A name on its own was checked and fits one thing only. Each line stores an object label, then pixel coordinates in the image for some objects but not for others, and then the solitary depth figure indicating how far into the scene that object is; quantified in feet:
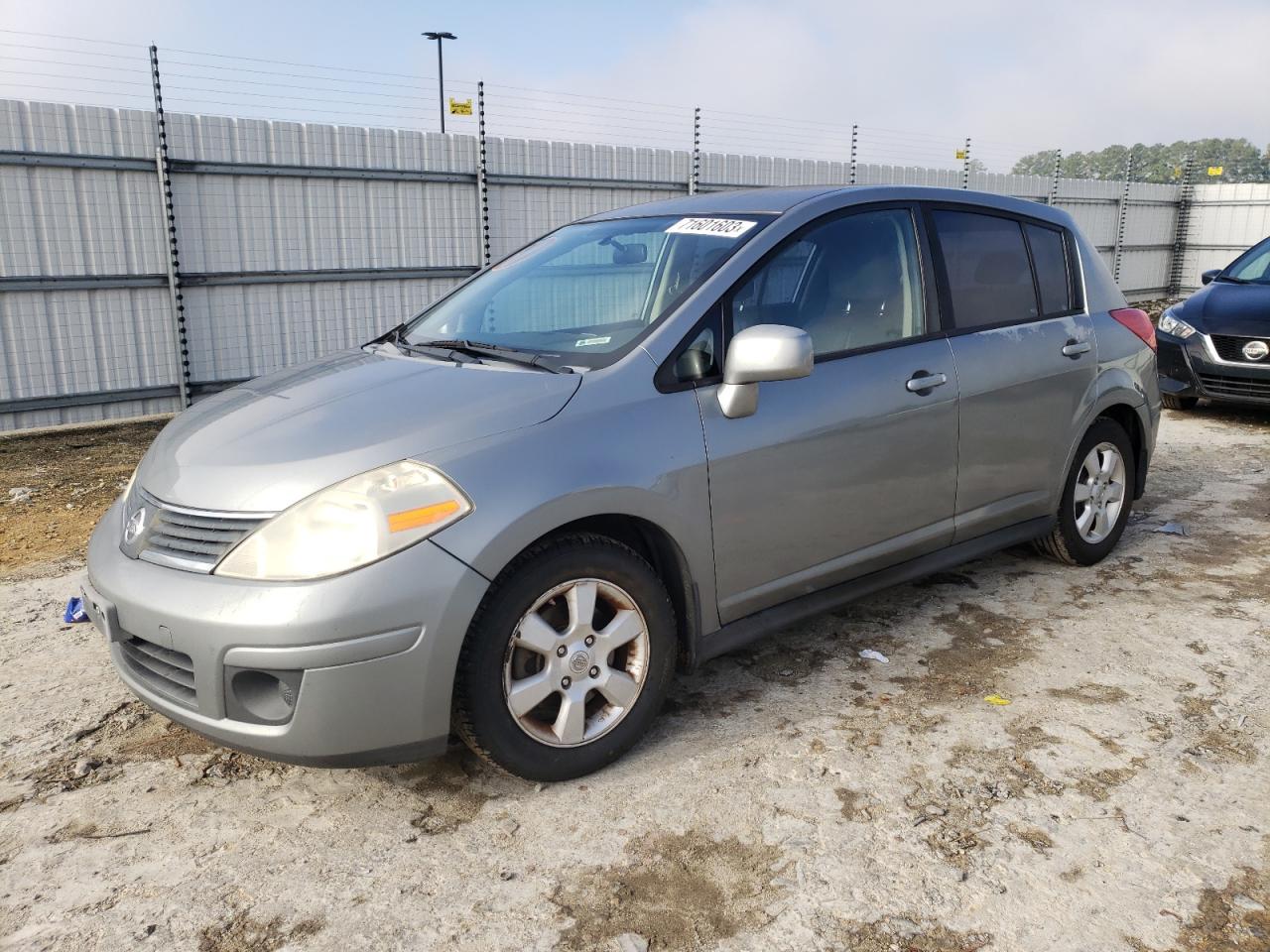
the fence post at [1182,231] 67.46
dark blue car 26.14
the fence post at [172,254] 28.02
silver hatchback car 8.18
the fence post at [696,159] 40.47
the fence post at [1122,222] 63.57
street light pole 86.48
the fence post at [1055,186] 58.02
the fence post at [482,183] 34.12
